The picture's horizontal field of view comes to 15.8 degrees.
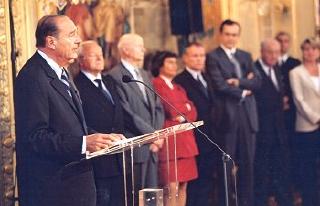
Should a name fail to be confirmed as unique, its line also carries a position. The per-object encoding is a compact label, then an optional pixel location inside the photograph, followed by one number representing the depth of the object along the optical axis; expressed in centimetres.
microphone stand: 863
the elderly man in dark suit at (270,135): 1296
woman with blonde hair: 1308
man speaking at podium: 821
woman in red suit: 1141
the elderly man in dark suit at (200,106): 1204
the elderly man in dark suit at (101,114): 1012
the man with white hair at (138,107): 1060
